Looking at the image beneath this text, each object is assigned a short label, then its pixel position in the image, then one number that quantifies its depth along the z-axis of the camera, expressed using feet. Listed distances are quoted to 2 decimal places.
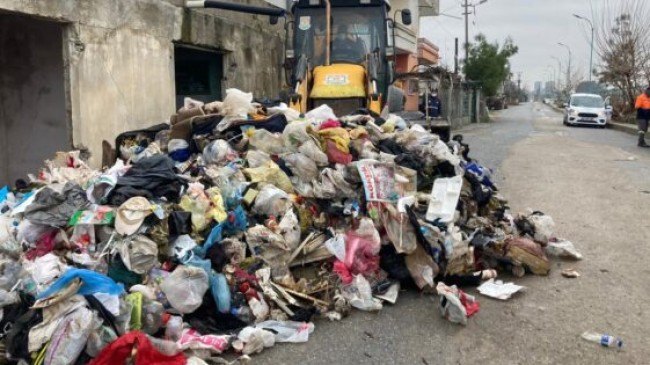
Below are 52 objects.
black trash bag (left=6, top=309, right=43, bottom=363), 10.55
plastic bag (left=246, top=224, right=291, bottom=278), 14.15
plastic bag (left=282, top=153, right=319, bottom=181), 17.04
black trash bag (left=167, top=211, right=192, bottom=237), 13.74
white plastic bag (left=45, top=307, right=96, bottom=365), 10.25
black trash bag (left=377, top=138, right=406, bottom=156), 18.84
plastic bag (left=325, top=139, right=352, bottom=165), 17.51
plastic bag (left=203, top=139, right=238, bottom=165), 18.16
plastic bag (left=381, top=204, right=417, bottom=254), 14.85
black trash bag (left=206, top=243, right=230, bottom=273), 13.58
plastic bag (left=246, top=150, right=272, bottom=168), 17.61
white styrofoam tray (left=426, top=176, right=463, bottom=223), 16.17
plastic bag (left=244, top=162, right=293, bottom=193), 16.56
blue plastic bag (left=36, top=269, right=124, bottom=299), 10.85
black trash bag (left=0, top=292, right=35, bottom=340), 11.12
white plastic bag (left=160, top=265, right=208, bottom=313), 12.21
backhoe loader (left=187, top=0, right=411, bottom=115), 28.07
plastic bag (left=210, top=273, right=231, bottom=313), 12.64
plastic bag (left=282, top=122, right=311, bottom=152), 17.98
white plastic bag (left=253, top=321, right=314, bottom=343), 12.16
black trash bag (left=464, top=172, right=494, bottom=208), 18.53
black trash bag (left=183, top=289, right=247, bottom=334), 12.28
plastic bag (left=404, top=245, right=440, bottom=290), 14.67
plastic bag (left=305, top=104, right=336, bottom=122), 20.95
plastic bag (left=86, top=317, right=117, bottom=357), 10.62
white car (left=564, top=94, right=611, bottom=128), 77.10
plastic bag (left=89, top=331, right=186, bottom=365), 10.28
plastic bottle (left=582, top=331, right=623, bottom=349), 11.86
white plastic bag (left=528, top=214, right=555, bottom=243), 17.62
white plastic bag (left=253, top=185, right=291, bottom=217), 15.37
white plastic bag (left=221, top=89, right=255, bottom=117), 21.08
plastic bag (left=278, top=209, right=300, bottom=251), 14.67
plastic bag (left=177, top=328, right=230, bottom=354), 11.36
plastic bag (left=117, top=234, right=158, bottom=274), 12.48
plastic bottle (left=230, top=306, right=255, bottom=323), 12.67
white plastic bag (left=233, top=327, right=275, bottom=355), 11.54
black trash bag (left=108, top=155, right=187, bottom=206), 14.10
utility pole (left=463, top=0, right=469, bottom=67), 115.49
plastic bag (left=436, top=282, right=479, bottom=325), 13.07
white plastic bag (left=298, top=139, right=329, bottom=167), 17.25
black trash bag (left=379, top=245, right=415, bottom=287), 14.90
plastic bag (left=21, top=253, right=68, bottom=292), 11.77
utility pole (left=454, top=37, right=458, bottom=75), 111.82
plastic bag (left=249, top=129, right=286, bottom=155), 18.37
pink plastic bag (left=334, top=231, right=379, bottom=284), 14.32
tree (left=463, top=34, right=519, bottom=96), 110.61
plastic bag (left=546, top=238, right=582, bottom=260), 17.25
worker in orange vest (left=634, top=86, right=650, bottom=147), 48.62
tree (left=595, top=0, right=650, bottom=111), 82.69
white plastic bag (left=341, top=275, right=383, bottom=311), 13.70
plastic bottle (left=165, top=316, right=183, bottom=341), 11.75
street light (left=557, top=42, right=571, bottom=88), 233.96
